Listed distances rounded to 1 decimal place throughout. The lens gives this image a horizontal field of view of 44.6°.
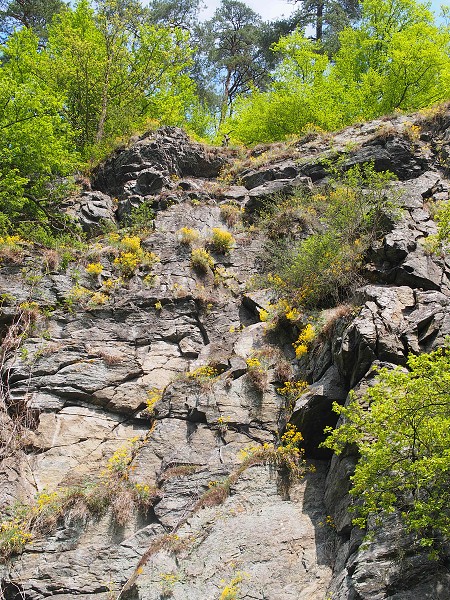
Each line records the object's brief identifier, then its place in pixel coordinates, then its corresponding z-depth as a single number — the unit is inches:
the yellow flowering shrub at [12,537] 326.0
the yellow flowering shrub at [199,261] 531.8
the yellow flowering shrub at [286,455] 333.1
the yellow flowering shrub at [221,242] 569.6
